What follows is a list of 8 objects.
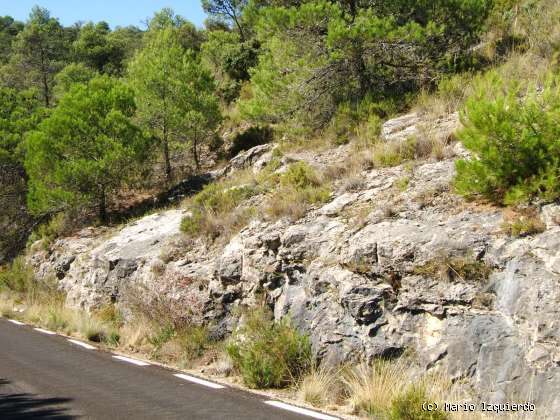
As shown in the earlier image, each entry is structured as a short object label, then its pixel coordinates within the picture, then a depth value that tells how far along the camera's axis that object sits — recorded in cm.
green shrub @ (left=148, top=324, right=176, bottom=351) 868
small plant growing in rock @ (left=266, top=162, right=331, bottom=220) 902
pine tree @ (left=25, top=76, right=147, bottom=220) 1644
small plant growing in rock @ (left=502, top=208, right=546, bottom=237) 582
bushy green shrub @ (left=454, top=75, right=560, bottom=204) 607
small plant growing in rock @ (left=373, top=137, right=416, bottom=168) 927
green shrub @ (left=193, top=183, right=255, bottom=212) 1111
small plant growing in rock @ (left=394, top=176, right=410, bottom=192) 807
